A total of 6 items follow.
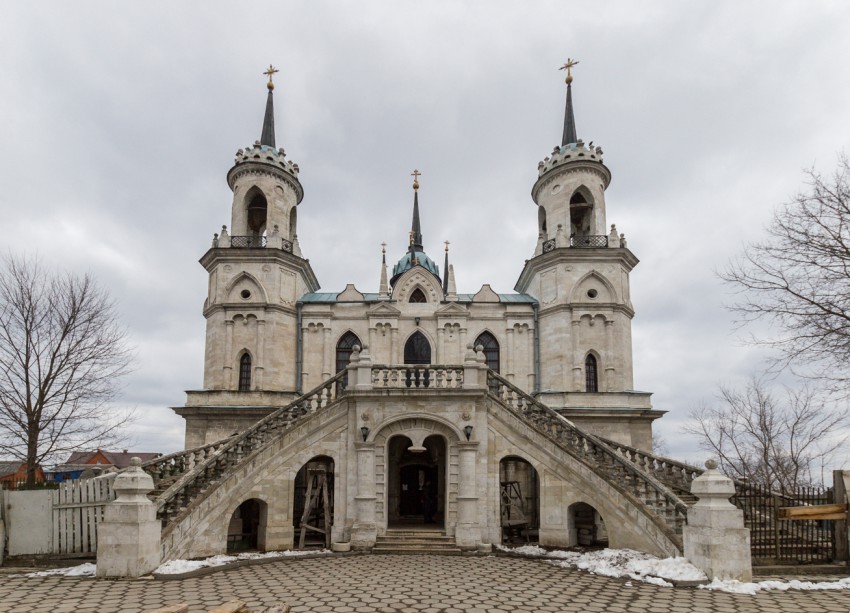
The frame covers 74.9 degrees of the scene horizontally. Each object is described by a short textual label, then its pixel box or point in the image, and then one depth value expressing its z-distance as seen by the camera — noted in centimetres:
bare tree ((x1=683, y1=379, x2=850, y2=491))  2640
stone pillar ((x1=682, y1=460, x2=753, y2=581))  1164
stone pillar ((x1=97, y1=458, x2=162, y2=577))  1195
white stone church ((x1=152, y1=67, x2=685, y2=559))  1594
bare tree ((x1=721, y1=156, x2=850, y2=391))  1234
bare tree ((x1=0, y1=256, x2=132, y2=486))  1859
